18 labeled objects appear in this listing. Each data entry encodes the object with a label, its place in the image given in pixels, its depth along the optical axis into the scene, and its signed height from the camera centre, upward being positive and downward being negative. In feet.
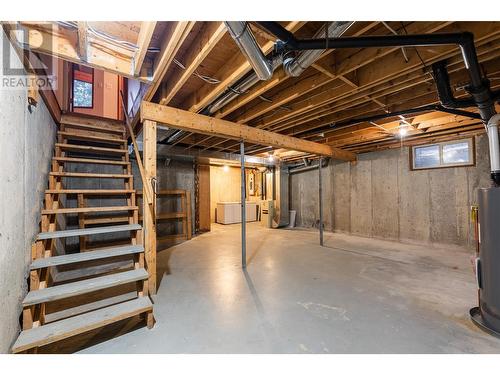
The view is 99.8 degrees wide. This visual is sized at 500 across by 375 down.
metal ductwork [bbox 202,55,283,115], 6.07 +3.89
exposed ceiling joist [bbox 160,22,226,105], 5.16 +3.98
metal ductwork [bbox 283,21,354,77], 4.84 +3.71
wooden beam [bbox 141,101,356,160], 8.39 +3.23
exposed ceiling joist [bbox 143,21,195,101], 4.86 +3.86
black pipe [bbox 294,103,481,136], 9.11 +3.71
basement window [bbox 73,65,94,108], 17.88 +9.35
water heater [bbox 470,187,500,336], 5.87 -2.10
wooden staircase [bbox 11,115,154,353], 5.03 -2.20
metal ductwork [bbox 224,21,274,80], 4.31 +3.38
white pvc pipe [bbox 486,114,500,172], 6.77 +1.52
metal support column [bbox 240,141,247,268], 11.16 -1.60
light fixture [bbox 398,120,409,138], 11.95 +3.80
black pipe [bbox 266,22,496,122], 4.98 +3.56
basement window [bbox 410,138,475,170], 13.62 +2.47
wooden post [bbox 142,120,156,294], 7.90 -0.90
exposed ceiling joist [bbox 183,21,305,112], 5.67 +3.96
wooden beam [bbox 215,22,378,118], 5.44 +4.00
